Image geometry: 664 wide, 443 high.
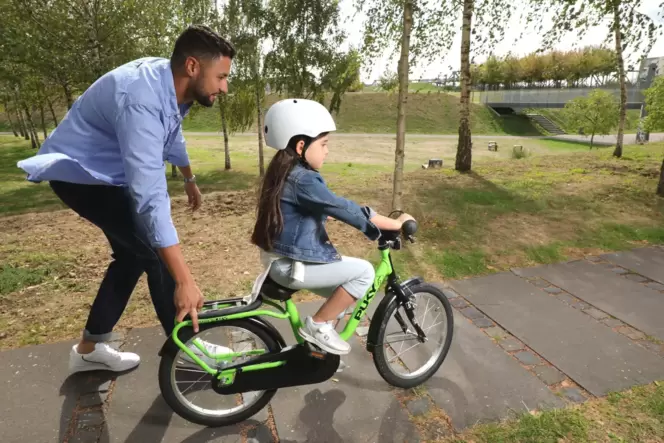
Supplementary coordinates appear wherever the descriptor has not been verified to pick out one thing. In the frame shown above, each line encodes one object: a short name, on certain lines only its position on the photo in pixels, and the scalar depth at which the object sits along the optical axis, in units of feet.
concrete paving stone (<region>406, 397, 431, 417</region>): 8.30
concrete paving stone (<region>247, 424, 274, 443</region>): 7.70
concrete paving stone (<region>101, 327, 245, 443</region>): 7.69
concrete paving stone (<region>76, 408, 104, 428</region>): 7.94
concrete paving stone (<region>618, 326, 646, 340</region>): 11.00
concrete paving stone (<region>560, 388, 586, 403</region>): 8.62
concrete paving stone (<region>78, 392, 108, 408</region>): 8.44
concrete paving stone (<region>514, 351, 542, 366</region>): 9.91
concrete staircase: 134.80
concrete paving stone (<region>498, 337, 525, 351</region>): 10.50
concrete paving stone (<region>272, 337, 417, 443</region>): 7.74
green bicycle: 7.48
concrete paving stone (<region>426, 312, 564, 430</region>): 8.31
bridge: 130.41
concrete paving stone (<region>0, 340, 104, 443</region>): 7.79
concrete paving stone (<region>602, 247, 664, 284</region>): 15.17
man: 6.23
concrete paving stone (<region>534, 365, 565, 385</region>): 9.23
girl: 7.17
